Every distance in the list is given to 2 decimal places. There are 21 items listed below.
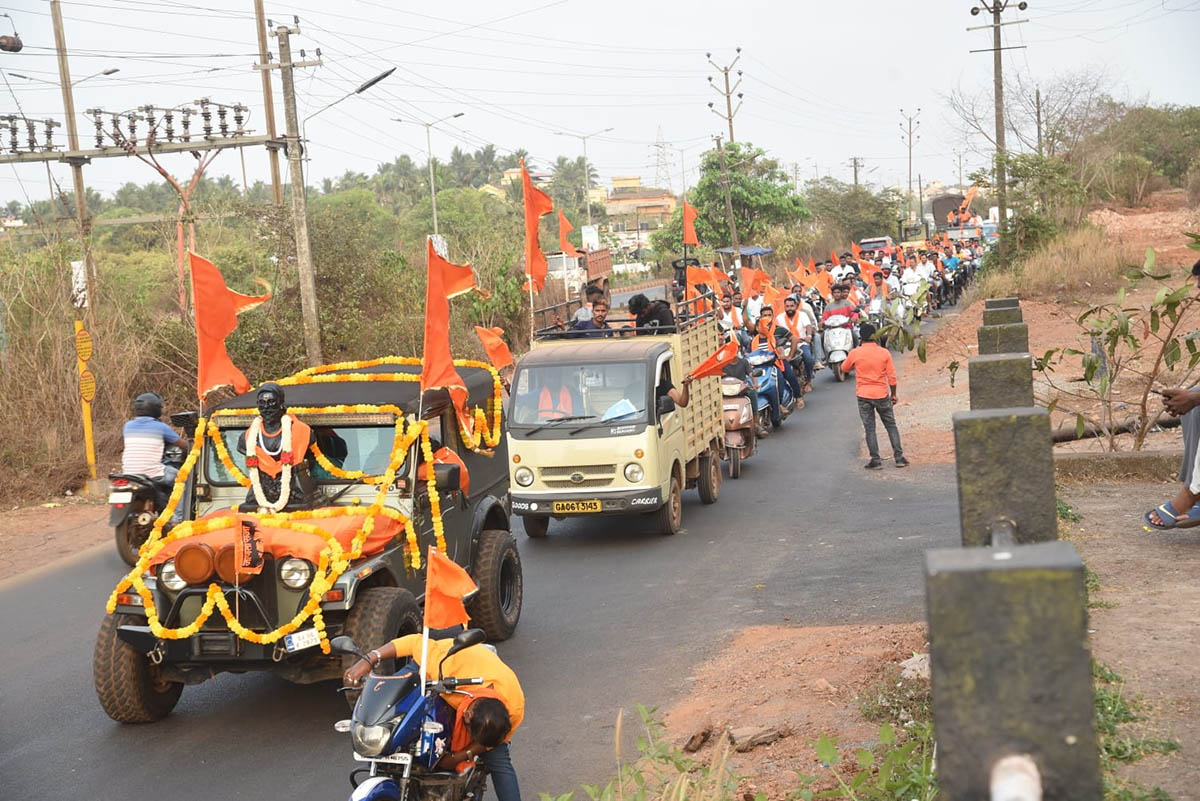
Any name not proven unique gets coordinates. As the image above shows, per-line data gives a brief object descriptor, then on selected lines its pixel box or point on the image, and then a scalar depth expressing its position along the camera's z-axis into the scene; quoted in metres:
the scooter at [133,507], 12.12
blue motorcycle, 4.68
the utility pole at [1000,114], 36.94
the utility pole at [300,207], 20.12
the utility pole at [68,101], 26.81
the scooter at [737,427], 16.27
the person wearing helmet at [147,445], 12.13
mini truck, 12.50
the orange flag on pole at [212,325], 9.32
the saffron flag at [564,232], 18.70
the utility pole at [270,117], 26.44
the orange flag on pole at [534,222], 16.47
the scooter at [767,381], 19.08
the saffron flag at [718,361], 13.73
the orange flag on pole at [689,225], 22.78
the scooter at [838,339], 25.30
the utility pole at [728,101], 51.47
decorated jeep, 7.19
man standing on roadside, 15.95
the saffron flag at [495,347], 12.41
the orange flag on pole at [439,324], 7.77
